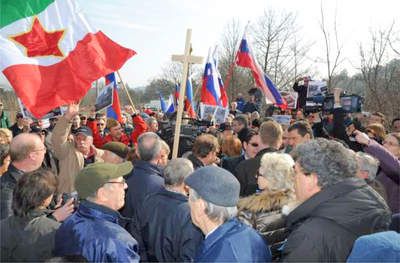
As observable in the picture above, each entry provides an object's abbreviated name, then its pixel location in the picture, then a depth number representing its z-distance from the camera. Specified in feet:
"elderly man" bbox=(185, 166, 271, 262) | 7.41
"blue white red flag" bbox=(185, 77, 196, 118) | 38.88
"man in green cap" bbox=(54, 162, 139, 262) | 8.13
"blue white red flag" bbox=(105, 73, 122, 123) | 27.07
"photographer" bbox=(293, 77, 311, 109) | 28.02
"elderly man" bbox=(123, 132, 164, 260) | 13.33
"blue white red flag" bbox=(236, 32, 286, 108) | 29.89
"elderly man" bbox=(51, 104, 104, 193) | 16.29
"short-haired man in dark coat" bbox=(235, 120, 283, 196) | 15.77
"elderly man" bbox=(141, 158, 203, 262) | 10.84
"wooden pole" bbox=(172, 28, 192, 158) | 17.79
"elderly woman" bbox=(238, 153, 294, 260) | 9.86
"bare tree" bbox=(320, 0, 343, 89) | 56.31
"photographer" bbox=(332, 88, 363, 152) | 19.98
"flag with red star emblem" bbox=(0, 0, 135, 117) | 15.89
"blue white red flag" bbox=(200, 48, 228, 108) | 29.50
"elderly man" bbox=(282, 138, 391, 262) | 7.58
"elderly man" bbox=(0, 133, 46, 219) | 12.12
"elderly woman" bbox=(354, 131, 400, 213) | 13.01
